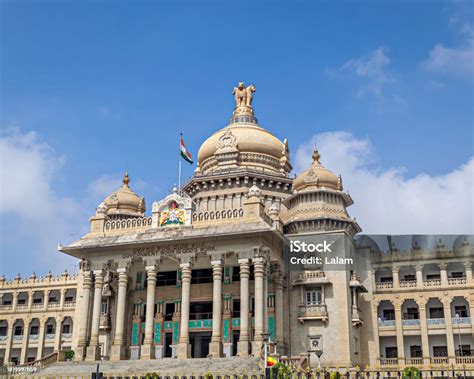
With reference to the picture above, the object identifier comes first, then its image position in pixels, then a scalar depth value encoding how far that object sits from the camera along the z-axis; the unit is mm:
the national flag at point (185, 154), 54375
